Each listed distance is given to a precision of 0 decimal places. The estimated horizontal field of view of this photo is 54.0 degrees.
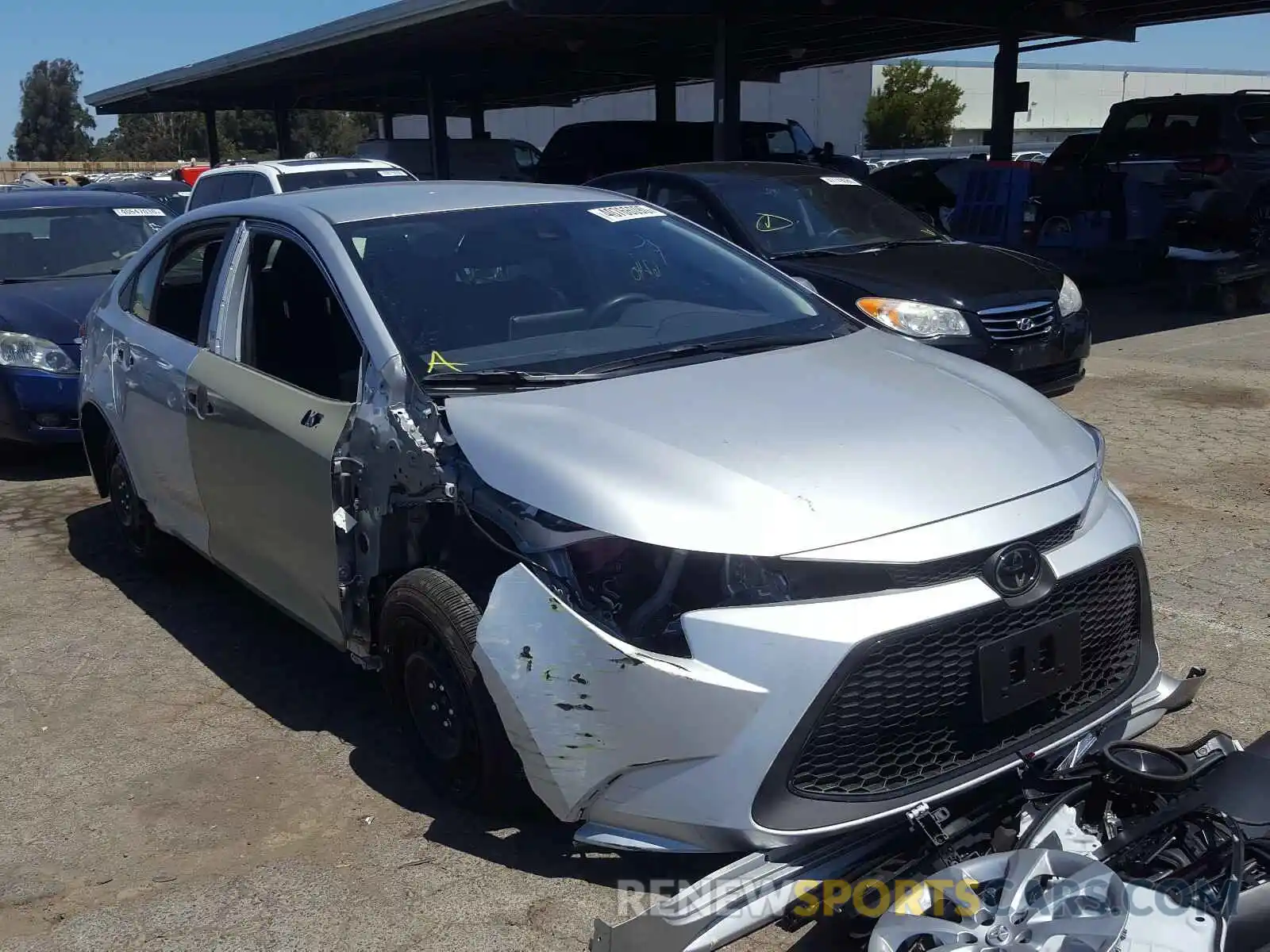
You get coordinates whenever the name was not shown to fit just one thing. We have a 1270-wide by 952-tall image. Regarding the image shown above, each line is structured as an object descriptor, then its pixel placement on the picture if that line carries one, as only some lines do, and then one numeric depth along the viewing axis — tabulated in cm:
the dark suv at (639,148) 1717
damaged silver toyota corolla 270
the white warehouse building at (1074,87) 5972
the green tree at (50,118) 9225
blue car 726
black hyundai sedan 736
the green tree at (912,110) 5150
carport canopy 1482
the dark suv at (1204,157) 1250
